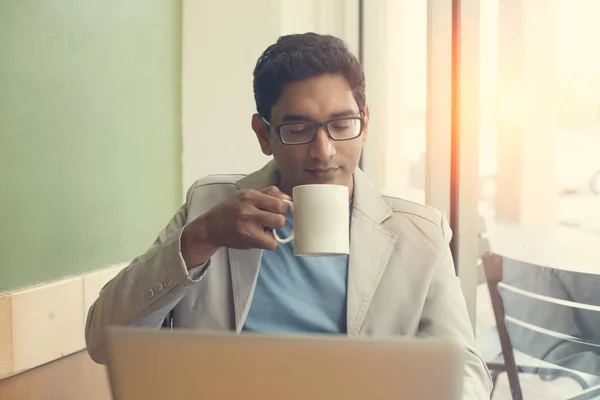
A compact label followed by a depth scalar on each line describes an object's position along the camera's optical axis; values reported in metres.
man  1.04
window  1.37
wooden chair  1.44
